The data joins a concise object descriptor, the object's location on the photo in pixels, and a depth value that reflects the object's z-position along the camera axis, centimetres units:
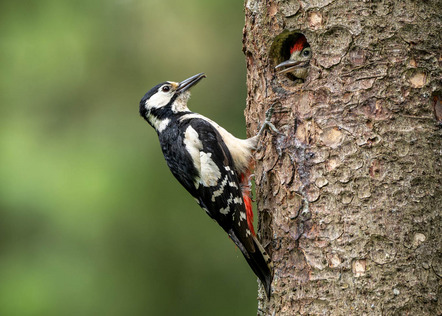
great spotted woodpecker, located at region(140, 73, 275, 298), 724
